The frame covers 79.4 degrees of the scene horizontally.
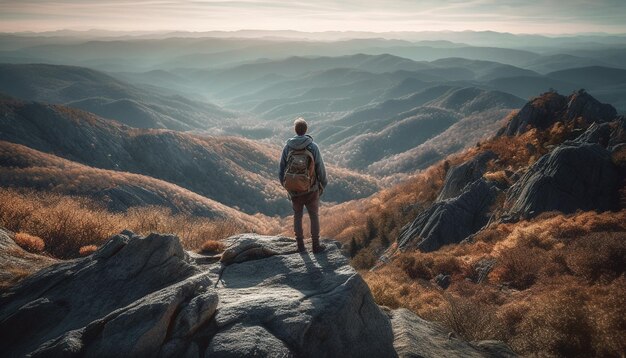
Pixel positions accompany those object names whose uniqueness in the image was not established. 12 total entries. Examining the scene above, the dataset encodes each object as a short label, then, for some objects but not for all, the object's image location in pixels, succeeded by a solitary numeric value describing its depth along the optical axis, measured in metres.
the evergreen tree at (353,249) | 24.56
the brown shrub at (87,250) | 10.67
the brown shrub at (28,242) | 11.17
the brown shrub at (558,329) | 7.15
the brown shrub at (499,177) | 21.56
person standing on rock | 8.34
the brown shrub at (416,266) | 14.91
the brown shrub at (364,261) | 20.58
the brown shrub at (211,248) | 10.64
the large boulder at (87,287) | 6.62
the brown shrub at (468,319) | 8.34
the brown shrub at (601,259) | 10.26
